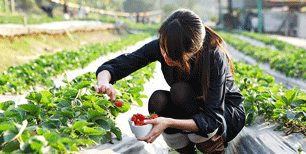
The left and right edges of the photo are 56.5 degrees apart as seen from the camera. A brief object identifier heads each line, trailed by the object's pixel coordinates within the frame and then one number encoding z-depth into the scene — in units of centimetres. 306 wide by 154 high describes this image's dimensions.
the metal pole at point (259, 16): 1984
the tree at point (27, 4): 2897
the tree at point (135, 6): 5734
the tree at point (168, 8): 5562
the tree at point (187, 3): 7388
